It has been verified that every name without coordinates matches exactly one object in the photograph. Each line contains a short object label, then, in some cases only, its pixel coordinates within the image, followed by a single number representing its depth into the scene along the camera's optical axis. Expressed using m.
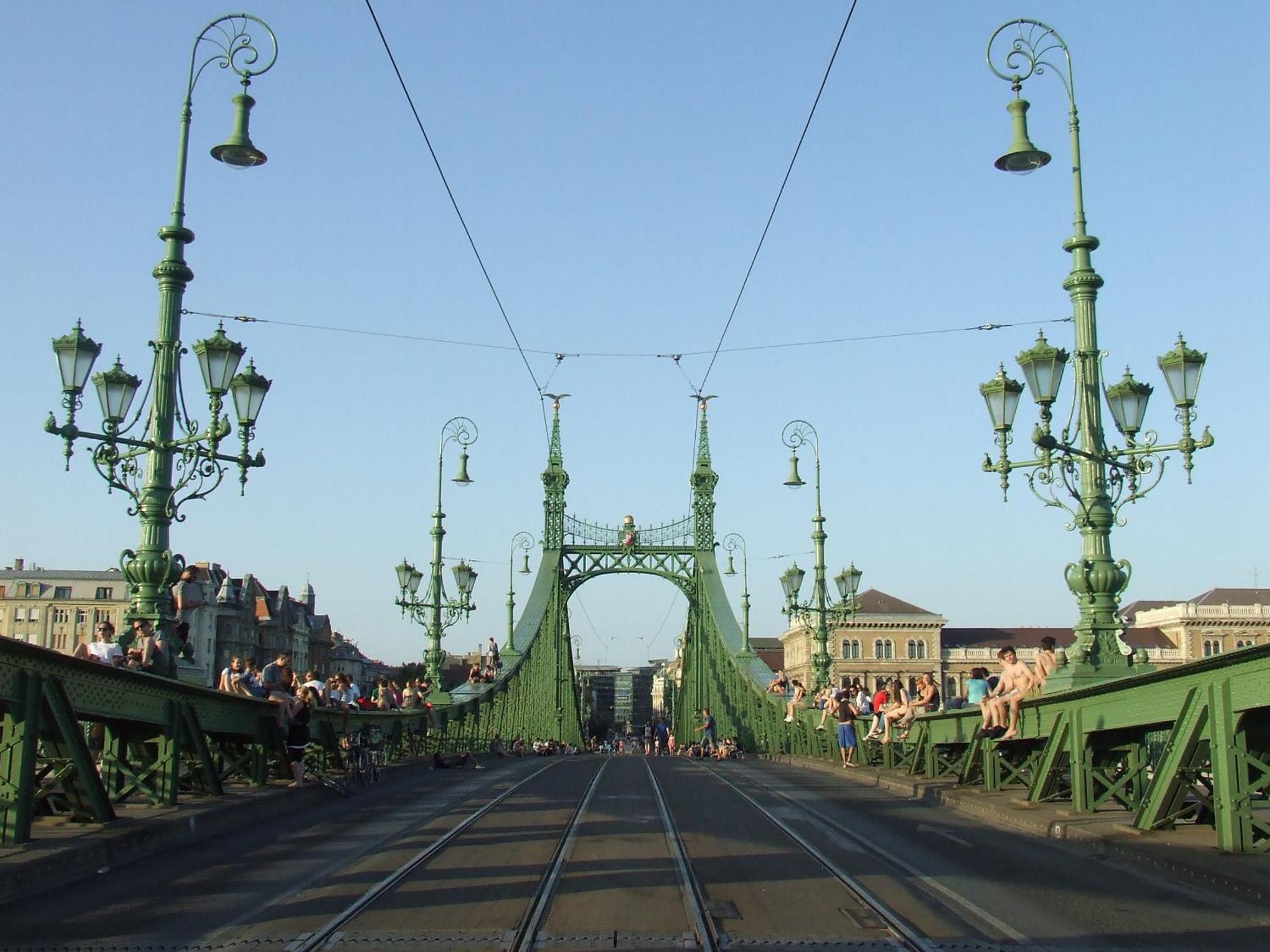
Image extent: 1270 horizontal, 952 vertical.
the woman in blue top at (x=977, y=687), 16.88
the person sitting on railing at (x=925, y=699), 20.47
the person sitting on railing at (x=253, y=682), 16.66
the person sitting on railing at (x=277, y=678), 16.19
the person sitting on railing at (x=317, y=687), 18.73
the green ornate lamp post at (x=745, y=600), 46.88
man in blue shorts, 23.77
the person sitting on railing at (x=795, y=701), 31.48
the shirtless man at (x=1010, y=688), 14.36
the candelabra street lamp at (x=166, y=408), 13.62
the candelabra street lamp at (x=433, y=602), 28.64
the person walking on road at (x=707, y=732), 38.16
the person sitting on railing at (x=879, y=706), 22.61
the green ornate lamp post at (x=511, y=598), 55.28
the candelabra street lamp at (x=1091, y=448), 13.98
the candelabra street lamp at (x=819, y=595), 28.62
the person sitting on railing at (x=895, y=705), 21.53
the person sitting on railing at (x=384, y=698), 25.28
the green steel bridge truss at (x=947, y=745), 9.38
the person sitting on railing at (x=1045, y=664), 14.19
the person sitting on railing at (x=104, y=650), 12.67
